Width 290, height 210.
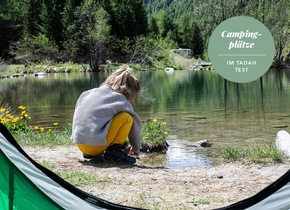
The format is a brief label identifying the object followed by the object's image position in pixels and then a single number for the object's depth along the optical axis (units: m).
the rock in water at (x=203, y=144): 4.20
